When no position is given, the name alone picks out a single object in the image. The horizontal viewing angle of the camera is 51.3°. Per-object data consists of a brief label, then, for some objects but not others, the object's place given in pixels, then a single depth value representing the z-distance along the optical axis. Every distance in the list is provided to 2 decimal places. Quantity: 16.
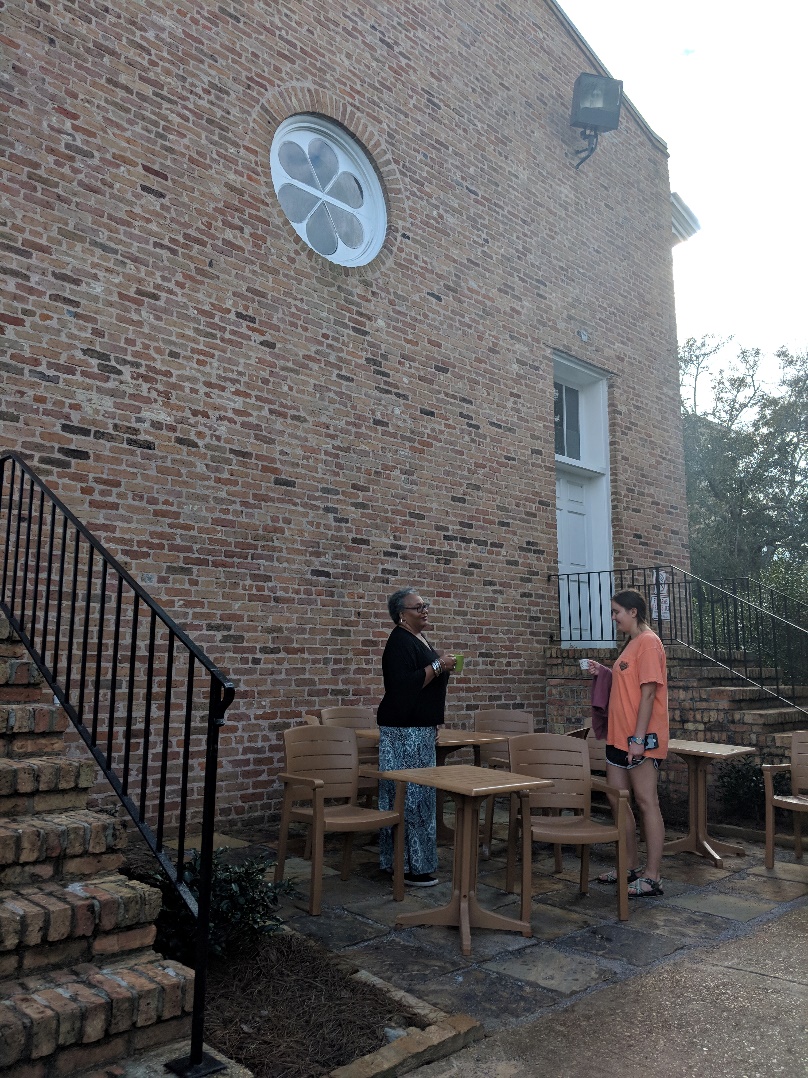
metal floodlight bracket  9.81
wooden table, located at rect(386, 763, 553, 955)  3.91
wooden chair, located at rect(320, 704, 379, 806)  5.88
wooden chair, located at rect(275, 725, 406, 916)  4.36
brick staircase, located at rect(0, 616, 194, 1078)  2.39
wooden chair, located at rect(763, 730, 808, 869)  5.38
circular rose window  7.17
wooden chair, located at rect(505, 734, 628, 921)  4.37
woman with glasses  4.77
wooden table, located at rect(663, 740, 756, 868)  5.55
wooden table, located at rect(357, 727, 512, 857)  5.53
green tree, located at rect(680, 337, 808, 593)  17.19
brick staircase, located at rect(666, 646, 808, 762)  6.96
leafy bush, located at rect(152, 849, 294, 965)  3.23
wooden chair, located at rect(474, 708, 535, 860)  6.56
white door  9.13
